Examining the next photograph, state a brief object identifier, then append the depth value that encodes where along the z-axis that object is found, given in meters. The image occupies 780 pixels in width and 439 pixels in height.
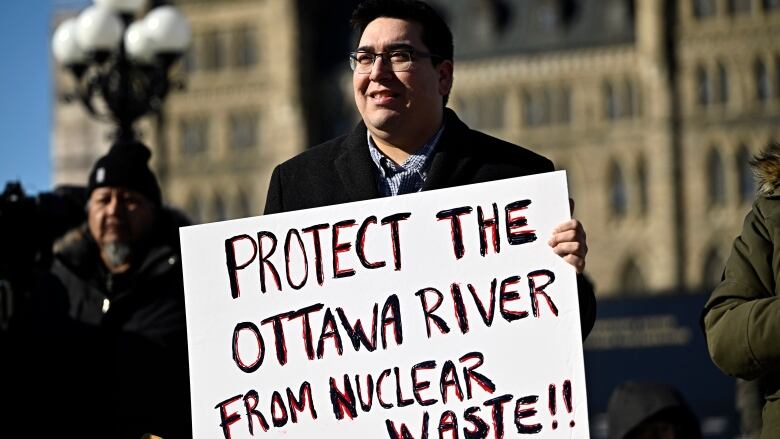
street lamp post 12.84
